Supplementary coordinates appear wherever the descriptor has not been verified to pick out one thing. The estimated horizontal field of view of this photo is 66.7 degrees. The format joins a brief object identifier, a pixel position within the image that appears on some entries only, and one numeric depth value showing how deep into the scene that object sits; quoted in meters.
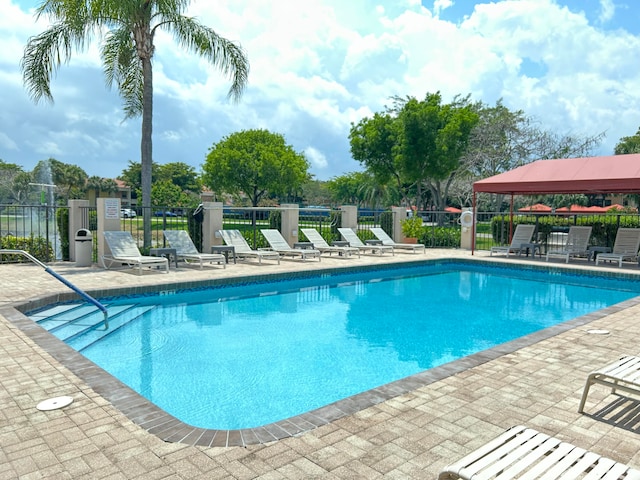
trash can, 12.23
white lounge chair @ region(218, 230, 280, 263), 13.64
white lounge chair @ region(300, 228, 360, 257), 15.37
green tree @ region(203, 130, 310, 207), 39.41
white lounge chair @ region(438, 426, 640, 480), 2.30
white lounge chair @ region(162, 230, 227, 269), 12.51
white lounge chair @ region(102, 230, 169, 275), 11.46
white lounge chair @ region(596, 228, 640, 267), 14.44
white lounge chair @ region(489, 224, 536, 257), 16.48
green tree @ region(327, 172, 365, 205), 77.06
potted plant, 18.62
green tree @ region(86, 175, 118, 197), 75.06
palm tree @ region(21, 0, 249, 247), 12.35
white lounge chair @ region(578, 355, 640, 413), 3.64
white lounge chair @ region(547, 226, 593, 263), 15.57
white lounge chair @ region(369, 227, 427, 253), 16.87
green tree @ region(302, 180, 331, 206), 92.38
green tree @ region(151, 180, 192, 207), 53.16
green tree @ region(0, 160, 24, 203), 56.65
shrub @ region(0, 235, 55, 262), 12.66
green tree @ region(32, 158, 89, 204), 69.76
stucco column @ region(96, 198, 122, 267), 12.27
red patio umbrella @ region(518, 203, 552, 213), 30.86
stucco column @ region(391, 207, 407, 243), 19.28
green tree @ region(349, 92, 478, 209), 27.48
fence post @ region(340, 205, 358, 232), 17.89
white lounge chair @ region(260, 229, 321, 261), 14.28
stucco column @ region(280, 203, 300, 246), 16.02
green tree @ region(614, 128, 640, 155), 43.56
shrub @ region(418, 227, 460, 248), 19.50
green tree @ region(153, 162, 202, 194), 76.56
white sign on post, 12.30
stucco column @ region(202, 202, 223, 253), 14.12
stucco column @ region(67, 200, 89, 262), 12.77
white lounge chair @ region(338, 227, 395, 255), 16.42
